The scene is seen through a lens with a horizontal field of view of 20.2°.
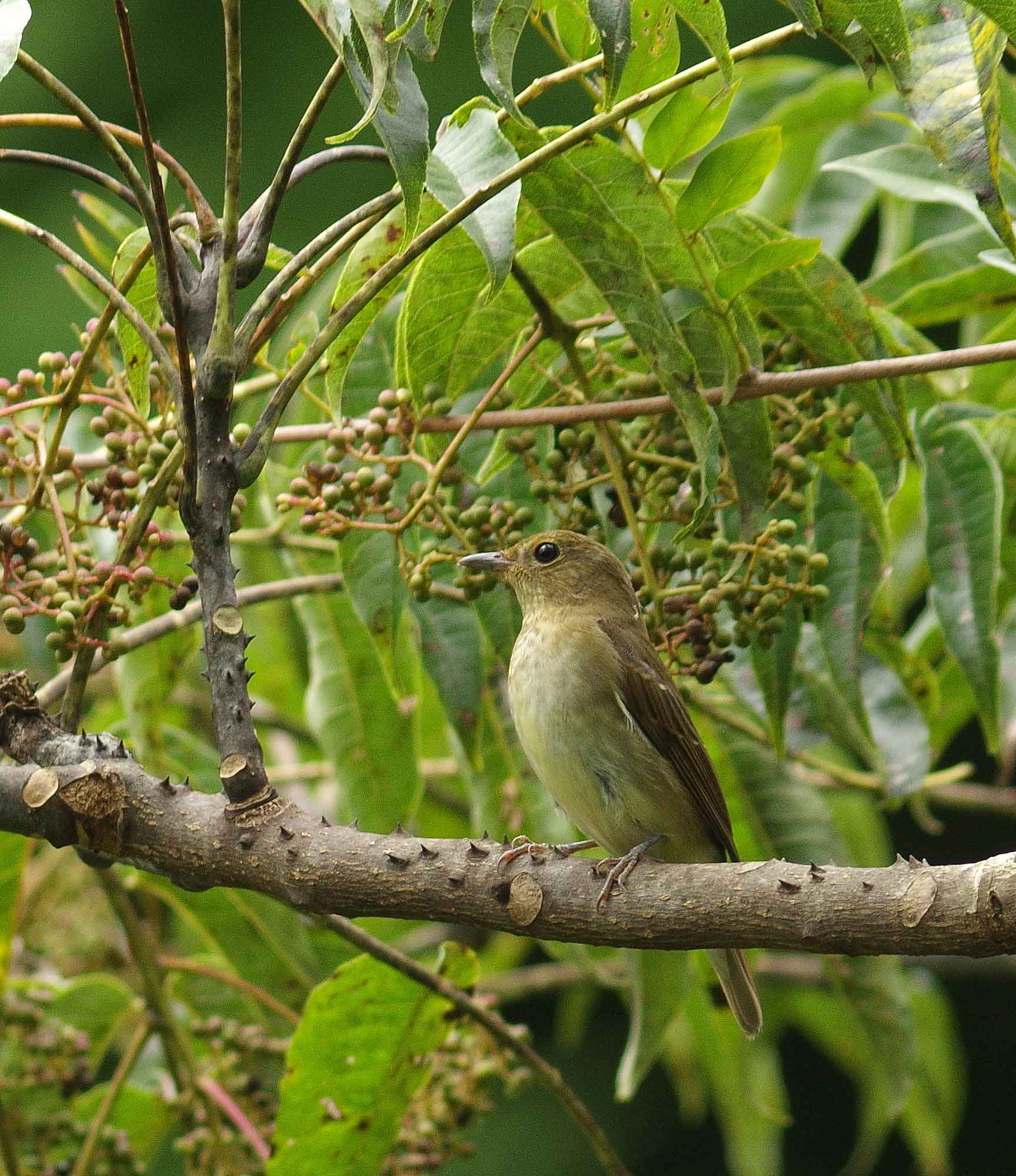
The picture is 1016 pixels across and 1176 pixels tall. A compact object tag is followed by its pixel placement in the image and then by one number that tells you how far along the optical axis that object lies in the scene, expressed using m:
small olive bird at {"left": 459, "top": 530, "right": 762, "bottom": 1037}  6.00
